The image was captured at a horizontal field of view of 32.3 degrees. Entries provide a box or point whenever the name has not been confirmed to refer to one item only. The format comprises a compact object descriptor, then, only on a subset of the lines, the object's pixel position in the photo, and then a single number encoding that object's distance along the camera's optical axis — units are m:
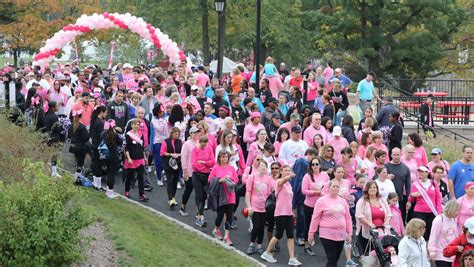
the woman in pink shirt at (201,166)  14.48
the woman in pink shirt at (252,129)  16.41
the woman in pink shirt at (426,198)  13.38
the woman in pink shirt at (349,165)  13.98
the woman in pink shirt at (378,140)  14.79
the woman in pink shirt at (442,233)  11.45
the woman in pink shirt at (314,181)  13.06
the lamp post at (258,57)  23.05
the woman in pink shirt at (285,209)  12.60
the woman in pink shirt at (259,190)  12.93
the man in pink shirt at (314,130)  15.62
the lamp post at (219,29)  24.38
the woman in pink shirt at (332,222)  11.86
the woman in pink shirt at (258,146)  14.44
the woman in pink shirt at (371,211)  12.06
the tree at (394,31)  32.69
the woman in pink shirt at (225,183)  13.43
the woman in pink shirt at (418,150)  14.82
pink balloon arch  27.86
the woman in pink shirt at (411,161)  14.27
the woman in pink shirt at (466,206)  11.88
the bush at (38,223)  9.62
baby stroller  11.38
